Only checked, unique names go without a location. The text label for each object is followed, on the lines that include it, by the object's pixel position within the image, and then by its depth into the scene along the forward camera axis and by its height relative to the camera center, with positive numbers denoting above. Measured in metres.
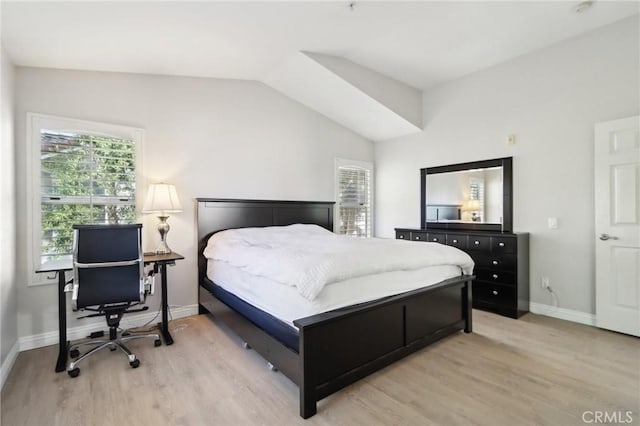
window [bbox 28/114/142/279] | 2.82 +0.35
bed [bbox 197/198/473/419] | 1.86 -0.89
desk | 2.45 -0.67
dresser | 3.48 -0.71
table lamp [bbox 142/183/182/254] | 3.15 +0.09
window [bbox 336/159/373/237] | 5.09 +0.23
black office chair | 2.34 -0.47
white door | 2.91 -0.16
